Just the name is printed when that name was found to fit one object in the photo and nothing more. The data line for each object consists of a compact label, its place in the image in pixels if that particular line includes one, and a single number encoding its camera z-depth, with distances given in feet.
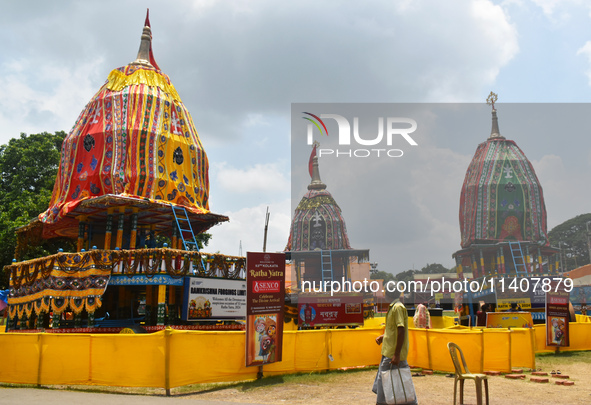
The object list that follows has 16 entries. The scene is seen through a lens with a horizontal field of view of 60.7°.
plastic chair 24.86
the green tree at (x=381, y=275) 349.82
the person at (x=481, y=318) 59.06
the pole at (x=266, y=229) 119.65
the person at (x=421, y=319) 48.65
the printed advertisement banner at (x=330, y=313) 68.54
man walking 23.50
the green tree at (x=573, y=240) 323.37
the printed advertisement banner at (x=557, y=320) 54.08
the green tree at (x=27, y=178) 103.71
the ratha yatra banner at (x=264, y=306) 35.78
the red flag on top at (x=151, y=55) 88.46
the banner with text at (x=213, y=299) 63.41
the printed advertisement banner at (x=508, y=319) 53.11
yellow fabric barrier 32.27
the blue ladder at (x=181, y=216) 73.77
